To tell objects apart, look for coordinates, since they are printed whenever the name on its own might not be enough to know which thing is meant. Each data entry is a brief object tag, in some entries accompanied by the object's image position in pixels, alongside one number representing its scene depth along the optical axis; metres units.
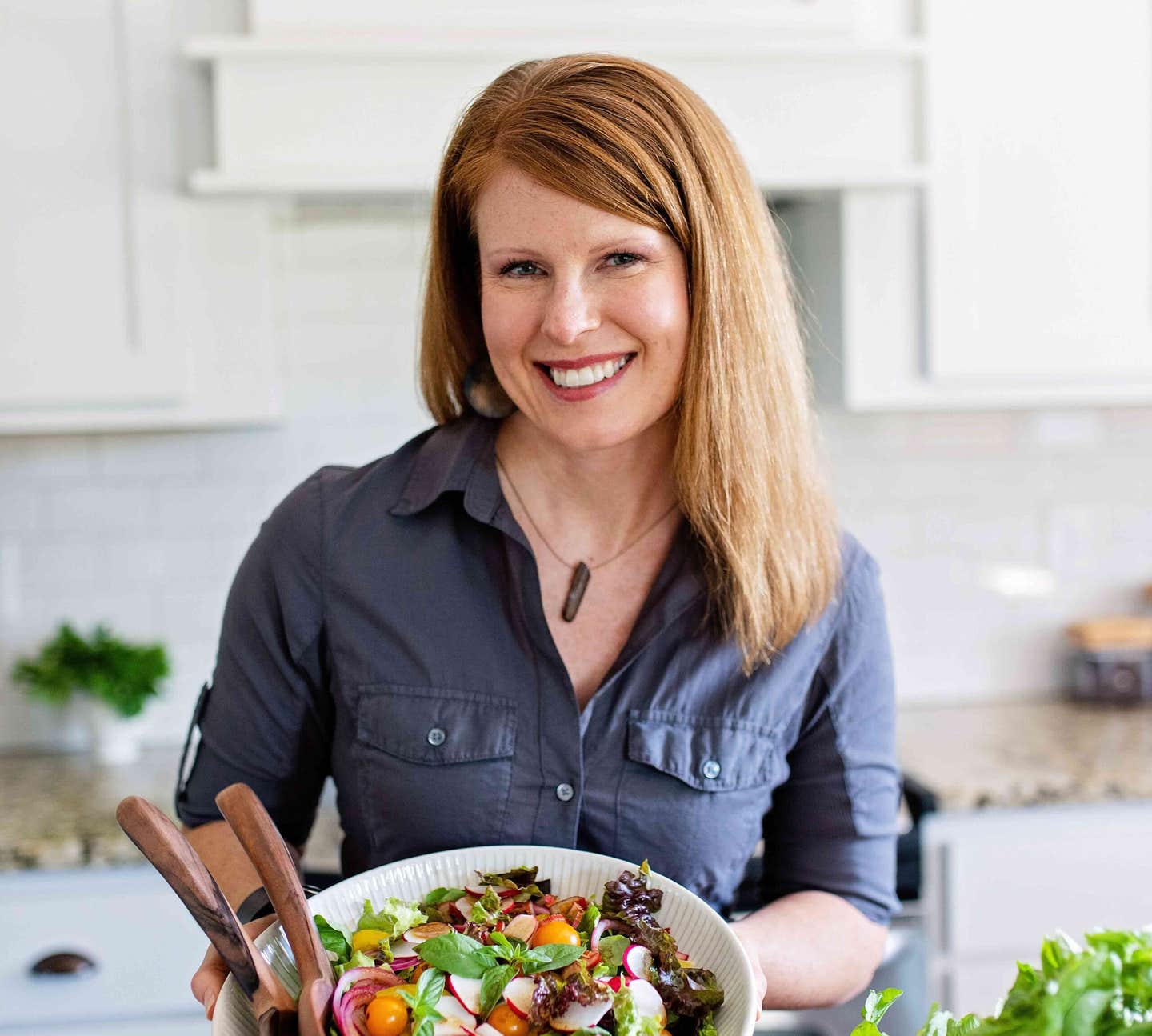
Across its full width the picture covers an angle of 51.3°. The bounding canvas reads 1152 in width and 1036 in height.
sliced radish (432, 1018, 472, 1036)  0.72
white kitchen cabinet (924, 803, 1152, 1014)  1.86
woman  1.03
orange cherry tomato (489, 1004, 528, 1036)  0.75
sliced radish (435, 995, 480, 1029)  0.74
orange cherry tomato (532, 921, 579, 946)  0.80
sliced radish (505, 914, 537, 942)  0.82
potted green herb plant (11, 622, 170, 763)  2.08
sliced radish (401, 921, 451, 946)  0.82
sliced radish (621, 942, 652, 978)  0.79
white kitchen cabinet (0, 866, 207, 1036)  1.76
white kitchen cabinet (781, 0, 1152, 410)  1.94
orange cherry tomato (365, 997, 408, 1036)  0.72
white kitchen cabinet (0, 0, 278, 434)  1.79
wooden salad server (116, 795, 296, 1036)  0.71
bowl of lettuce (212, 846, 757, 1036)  0.74
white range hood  1.74
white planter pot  2.11
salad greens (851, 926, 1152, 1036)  0.57
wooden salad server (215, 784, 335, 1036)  0.73
